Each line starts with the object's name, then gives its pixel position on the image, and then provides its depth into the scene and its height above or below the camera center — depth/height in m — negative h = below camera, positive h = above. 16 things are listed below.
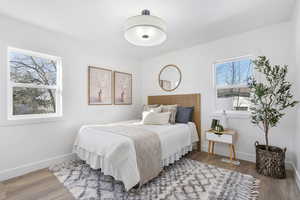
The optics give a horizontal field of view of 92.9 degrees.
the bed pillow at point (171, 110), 3.14 -0.23
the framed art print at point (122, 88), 3.77 +0.31
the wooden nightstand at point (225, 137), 2.57 -0.70
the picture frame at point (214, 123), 2.83 -0.46
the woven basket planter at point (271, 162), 2.06 -0.92
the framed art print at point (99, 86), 3.22 +0.33
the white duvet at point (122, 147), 1.77 -0.72
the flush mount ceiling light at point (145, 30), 1.65 +0.86
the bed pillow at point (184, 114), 3.16 -0.33
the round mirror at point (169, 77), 3.69 +0.60
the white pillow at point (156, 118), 2.93 -0.38
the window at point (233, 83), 2.79 +0.35
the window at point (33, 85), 2.29 +0.25
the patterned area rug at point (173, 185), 1.70 -1.14
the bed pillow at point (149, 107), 3.68 -0.19
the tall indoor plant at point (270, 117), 2.06 -0.26
